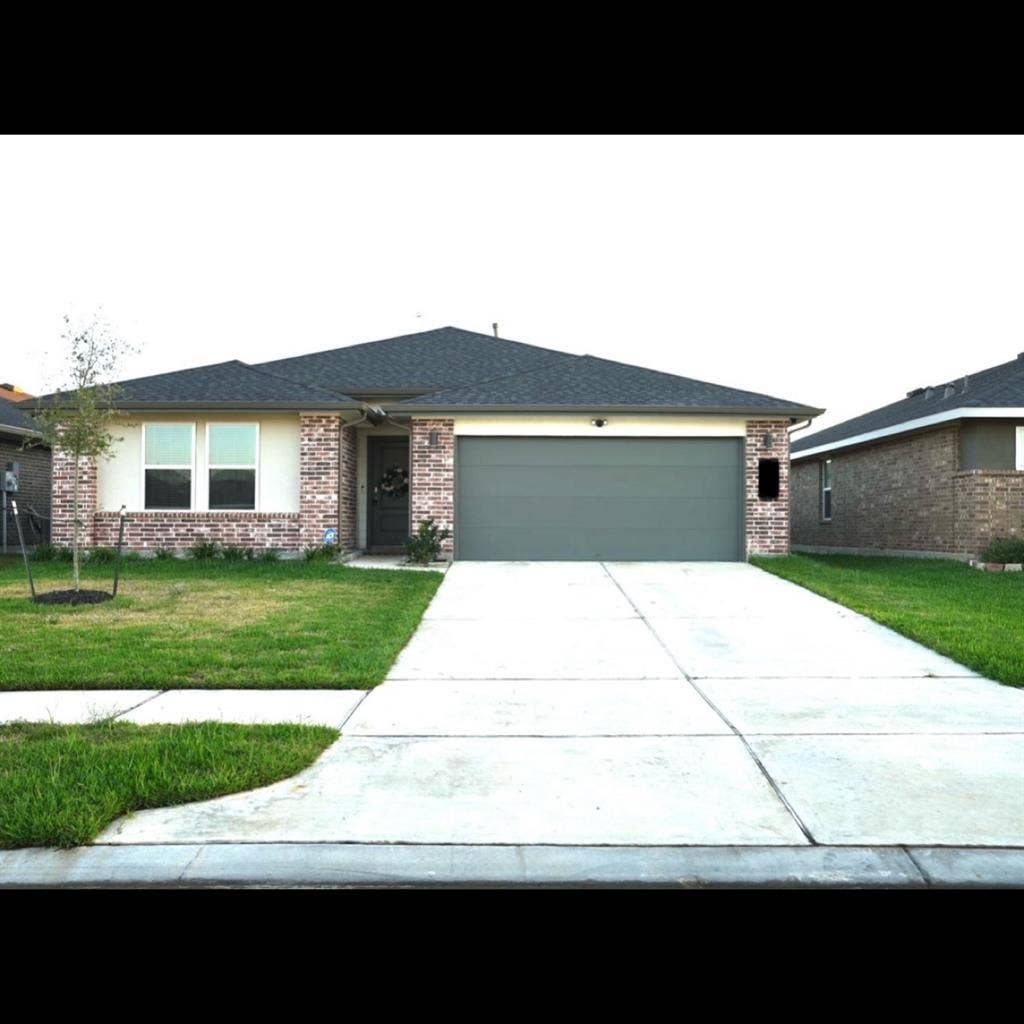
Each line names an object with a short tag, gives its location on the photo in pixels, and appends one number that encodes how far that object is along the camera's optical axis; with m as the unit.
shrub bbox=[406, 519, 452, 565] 14.57
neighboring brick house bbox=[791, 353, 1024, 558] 16.36
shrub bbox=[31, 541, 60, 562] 15.36
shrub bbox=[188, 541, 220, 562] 15.23
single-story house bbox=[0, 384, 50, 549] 19.36
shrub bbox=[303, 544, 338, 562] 14.87
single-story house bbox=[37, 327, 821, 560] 15.21
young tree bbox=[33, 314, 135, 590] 11.20
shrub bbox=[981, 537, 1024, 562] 15.55
